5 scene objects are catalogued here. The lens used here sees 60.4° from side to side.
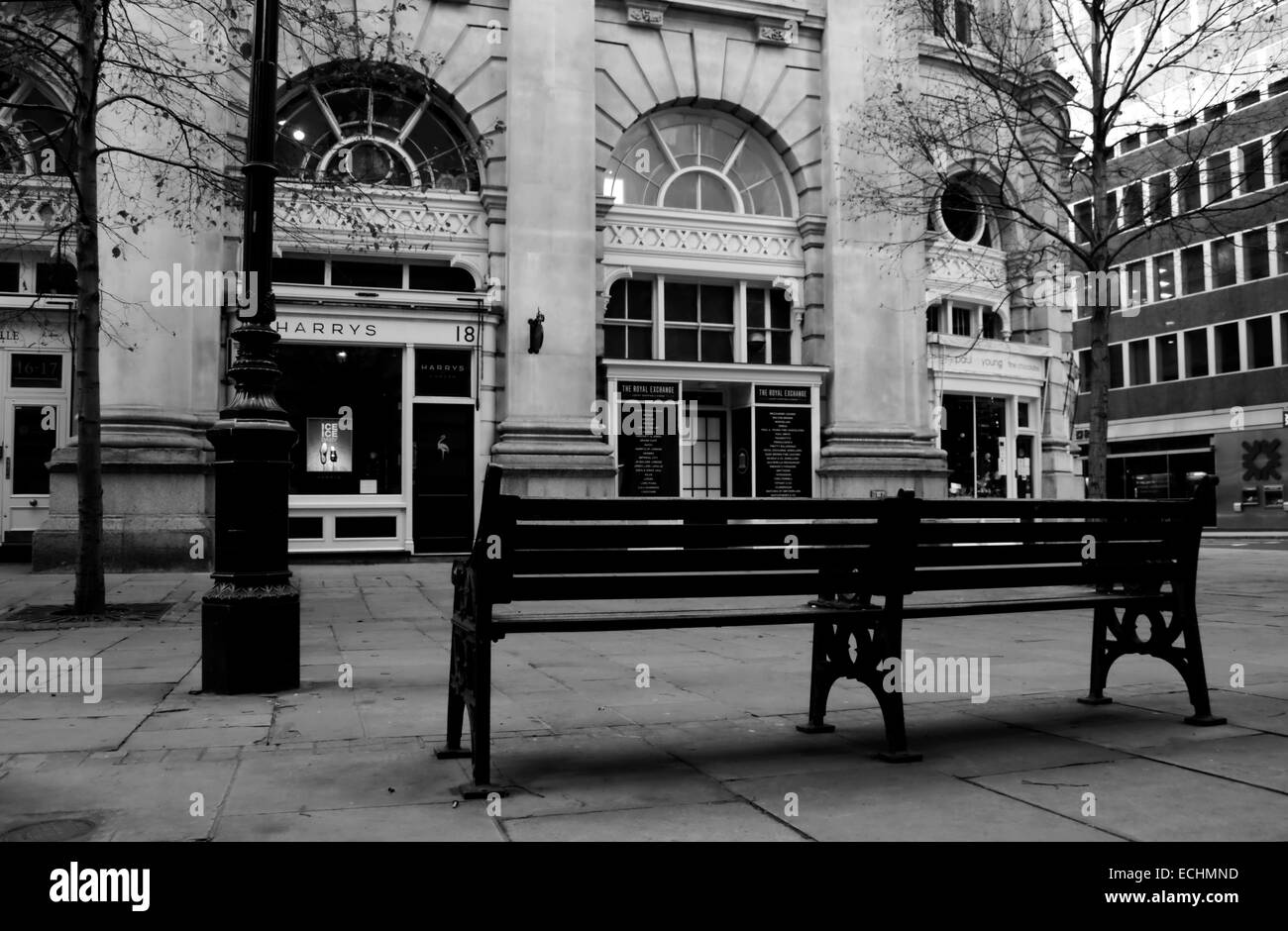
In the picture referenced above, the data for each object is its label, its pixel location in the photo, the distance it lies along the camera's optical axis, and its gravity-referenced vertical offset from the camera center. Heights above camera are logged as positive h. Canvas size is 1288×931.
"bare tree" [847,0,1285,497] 15.13 +6.10
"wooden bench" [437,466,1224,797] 4.49 -0.27
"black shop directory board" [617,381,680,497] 19.86 +1.23
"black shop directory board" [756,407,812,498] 20.61 +1.04
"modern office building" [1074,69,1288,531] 42.91 +6.42
